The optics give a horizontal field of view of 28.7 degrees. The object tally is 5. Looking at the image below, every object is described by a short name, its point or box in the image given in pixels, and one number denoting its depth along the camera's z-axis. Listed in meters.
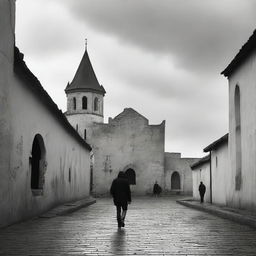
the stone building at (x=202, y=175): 30.68
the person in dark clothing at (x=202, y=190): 28.64
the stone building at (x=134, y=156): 54.75
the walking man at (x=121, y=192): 12.95
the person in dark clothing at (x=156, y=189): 50.53
